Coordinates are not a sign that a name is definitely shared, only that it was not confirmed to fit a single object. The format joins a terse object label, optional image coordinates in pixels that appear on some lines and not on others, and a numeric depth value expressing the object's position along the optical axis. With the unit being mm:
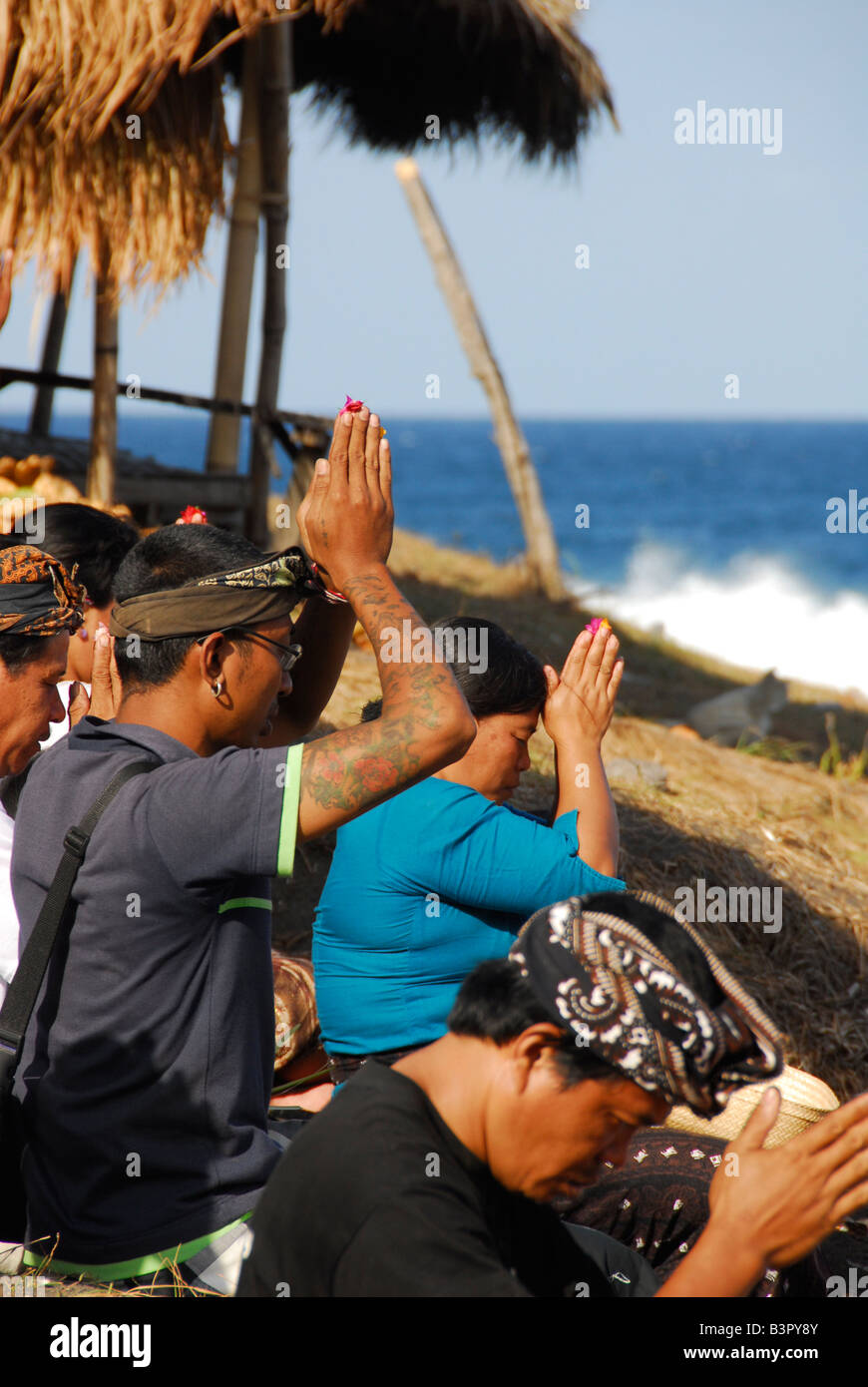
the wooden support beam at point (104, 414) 12984
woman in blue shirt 5242
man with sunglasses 3826
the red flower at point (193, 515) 5723
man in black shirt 2959
